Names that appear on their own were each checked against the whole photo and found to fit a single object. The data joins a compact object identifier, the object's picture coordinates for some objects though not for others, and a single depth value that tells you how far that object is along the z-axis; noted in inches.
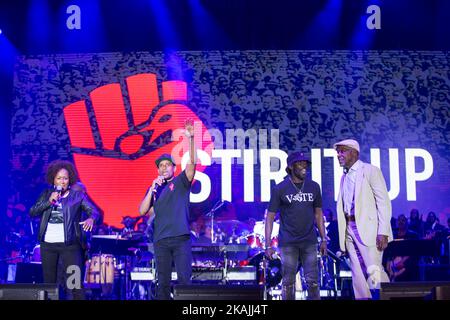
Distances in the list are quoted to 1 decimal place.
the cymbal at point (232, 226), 399.2
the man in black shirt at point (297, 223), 253.1
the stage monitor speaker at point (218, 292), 163.9
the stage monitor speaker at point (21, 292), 168.4
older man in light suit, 240.4
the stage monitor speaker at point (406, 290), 172.4
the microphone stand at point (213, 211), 420.8
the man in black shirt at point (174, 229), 243.6
